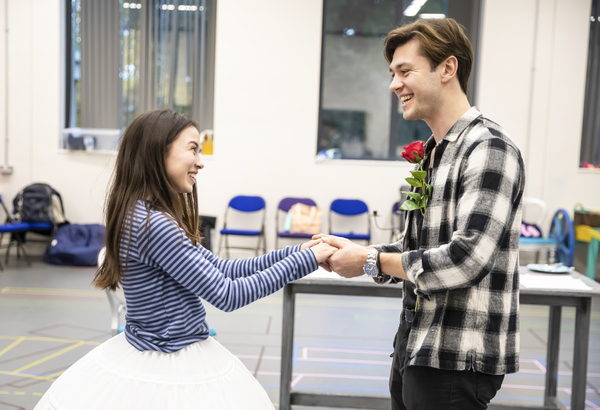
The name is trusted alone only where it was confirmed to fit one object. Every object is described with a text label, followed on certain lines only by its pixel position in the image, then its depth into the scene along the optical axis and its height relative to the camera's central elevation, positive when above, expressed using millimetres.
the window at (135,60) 6930 +1106
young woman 1335 -395
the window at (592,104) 6703 +713
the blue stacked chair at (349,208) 6586 -730
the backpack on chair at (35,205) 6238 -806
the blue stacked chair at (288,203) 6591 -692
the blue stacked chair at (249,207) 6598 -774
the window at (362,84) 7113 +928
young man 1236 -226
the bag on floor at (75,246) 6156 -1268
